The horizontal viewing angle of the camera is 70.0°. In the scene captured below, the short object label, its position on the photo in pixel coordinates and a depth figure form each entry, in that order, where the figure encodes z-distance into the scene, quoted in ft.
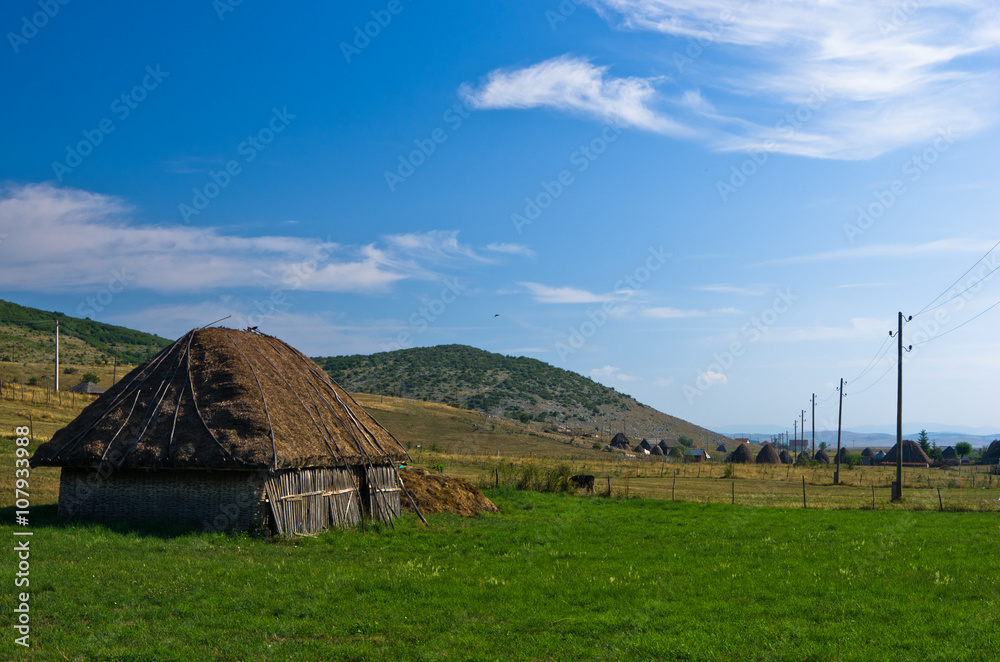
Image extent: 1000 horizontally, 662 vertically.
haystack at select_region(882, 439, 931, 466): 326.65
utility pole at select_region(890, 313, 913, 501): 138.57
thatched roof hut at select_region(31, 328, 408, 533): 65.51
